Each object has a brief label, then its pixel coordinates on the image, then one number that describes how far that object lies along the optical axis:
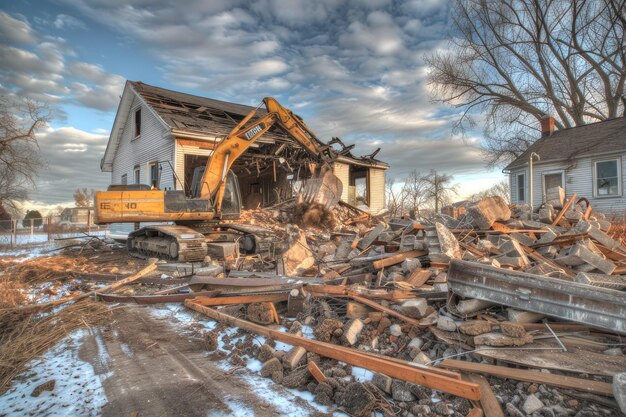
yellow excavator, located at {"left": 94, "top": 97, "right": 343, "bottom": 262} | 9.94
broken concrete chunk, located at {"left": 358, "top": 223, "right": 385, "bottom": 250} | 8.02
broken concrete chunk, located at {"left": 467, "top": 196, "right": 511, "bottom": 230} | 7.40
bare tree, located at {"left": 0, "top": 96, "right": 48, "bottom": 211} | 21.17
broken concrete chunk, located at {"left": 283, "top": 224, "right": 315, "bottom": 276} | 7.57
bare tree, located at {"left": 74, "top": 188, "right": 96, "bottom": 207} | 52.31
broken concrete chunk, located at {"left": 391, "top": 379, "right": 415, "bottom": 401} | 3.01
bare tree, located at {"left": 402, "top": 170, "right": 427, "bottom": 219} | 25.24
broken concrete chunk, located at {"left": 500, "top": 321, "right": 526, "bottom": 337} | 3.46
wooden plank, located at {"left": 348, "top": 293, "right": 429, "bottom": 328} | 4.10
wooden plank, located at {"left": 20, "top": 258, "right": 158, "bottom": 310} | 5.89
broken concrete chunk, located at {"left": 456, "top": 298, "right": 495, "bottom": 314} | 4.06
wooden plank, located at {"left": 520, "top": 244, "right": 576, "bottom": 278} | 5.61
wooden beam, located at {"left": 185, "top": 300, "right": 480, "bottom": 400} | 2.86
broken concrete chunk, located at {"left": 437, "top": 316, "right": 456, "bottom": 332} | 3.84
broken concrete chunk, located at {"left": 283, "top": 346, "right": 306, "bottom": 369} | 3.65
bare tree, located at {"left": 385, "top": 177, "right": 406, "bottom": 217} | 17.95
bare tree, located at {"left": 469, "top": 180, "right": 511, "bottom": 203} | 45.54
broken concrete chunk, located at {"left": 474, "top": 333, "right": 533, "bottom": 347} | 3.42
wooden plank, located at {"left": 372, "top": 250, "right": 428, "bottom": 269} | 6.11
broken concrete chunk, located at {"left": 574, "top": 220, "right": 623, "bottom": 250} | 6.55
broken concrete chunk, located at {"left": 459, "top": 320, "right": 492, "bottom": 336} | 3.64
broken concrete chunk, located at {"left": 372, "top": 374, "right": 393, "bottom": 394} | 3.14
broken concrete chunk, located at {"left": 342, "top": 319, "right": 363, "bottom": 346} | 4.00
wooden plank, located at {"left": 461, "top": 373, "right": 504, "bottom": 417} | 2.75
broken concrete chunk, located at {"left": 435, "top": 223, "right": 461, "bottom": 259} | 5.92
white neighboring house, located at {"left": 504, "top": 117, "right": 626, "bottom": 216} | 18.61
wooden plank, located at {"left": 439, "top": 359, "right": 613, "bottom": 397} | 2.83
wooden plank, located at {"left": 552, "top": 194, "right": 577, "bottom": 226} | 8.00
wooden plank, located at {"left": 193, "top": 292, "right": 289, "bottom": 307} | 5.39
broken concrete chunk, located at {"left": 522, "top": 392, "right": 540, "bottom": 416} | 2.78
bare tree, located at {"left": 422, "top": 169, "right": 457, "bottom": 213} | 35.70
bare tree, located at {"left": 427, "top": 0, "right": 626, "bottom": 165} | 24.73
